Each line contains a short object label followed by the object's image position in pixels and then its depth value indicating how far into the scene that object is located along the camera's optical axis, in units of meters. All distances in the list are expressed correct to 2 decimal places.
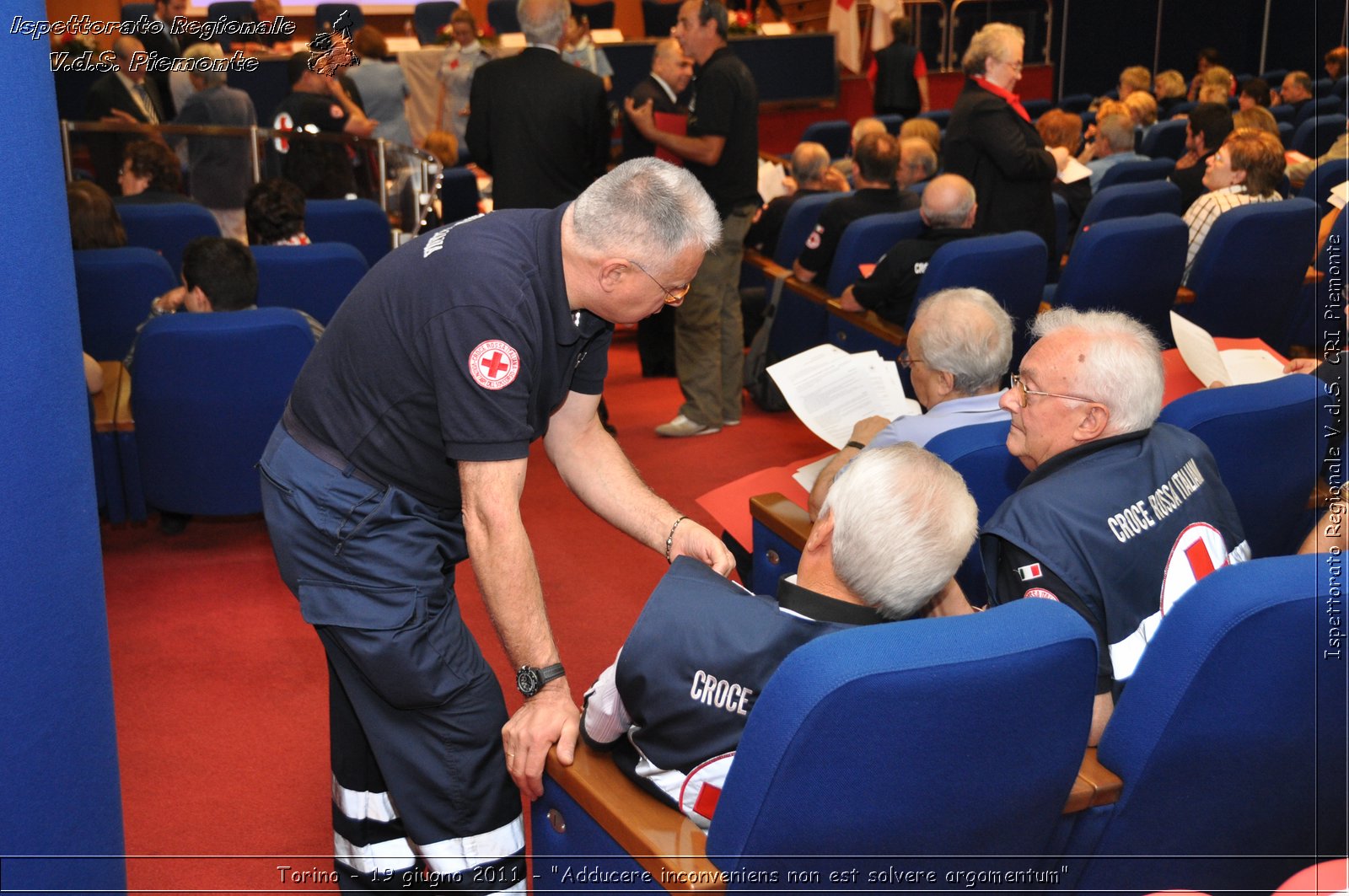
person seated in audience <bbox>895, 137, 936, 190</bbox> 5.44
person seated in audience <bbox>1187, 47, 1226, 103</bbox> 11.83
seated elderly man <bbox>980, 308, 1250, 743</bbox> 1.75
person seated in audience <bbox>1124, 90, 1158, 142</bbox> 7.81
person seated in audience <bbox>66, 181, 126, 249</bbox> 4.07
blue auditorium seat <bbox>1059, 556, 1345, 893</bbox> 1.44
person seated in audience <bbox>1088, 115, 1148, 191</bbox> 6.48
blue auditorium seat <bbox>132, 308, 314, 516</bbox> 3.42
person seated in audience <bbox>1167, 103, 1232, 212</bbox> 5.65
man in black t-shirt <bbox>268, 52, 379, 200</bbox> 5.79
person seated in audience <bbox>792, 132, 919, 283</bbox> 4.64
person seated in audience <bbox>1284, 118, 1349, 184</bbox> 6.00
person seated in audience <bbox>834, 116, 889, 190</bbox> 6.08
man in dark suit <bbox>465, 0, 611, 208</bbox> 4.31
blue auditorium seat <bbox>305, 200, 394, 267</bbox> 4.88
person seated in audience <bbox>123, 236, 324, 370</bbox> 3.56
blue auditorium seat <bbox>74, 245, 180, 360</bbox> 3.94
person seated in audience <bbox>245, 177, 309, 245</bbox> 4.29
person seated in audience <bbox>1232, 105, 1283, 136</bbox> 5.57
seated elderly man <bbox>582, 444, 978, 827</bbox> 1.46
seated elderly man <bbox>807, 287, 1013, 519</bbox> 2.48
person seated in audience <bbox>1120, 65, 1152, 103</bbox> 8.64
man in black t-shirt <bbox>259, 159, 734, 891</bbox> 1.71
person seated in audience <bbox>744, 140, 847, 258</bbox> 5.48
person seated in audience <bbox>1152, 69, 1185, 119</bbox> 10.27
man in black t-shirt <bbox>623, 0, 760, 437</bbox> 4.48
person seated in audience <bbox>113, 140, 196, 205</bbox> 5.00
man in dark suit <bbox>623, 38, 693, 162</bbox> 4.72
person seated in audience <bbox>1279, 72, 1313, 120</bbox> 9.41
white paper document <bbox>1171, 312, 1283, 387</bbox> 2.93
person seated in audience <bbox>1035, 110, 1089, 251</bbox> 5.71
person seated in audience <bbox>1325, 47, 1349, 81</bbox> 10.80
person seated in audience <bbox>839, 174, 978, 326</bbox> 4.00
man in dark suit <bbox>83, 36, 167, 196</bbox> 6.95
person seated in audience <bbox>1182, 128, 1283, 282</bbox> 4.60
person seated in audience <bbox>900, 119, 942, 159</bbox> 6.11
